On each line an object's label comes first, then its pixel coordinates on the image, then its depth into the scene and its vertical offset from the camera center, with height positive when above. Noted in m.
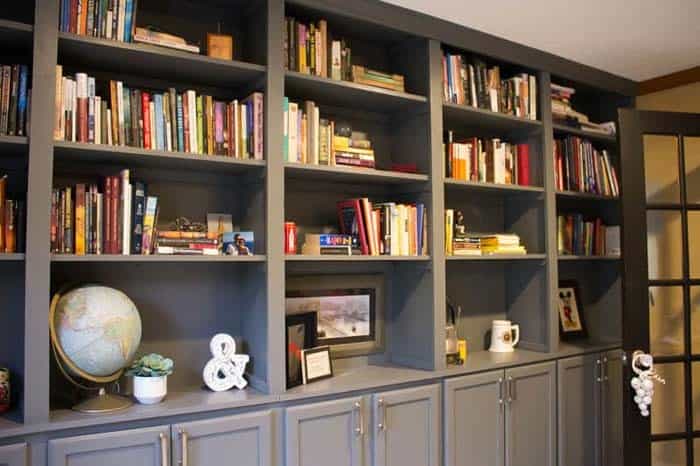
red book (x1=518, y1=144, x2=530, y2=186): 3.36 +0.54
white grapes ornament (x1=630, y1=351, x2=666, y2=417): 2.87 -0.63
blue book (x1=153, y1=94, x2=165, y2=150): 2.20 +0.54
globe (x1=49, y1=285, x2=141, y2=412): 1.96 -0.26
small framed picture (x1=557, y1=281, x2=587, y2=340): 3.70 -0.36
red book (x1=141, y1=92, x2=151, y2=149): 2.17 +0.54
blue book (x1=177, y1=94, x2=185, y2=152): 2.23 +0.51
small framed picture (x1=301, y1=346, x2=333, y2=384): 2.52 -0.48
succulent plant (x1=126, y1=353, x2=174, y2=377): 2.14 -0.41
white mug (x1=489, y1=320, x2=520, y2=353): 3.32 -0.47
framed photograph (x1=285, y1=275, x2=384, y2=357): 2.74 -0.25
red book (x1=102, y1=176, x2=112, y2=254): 2.08 +0.15
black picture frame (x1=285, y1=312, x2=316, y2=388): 2.45 -0.37
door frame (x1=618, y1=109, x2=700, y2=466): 2.90 -0.03
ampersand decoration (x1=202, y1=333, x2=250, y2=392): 2.33 -0.45
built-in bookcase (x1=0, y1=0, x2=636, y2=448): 1.93 +0.27
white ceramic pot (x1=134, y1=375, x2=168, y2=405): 2.12 -0.49
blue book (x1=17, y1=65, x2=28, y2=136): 1.94 +0.53
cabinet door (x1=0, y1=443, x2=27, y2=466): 1.77 -0.61
